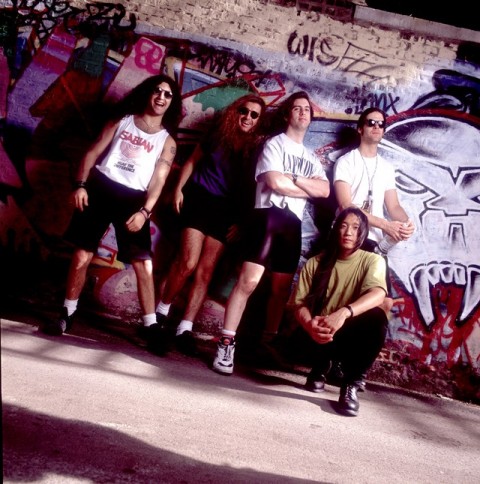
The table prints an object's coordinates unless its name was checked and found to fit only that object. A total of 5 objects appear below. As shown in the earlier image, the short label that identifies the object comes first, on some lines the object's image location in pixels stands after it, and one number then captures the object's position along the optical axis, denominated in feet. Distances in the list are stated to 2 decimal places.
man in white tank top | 14.08
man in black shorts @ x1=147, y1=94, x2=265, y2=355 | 15.16
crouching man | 12.17
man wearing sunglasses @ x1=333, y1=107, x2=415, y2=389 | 15.40
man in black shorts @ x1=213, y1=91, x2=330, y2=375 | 13.87
